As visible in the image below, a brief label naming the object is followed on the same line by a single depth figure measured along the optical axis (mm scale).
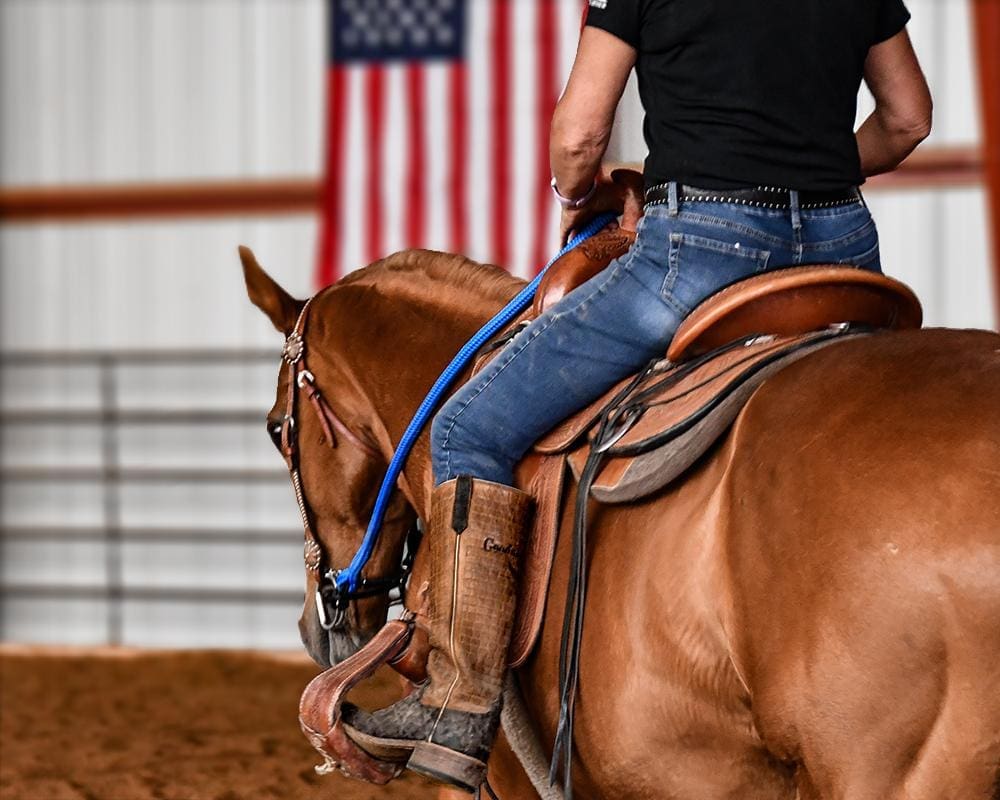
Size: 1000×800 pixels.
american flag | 13469
